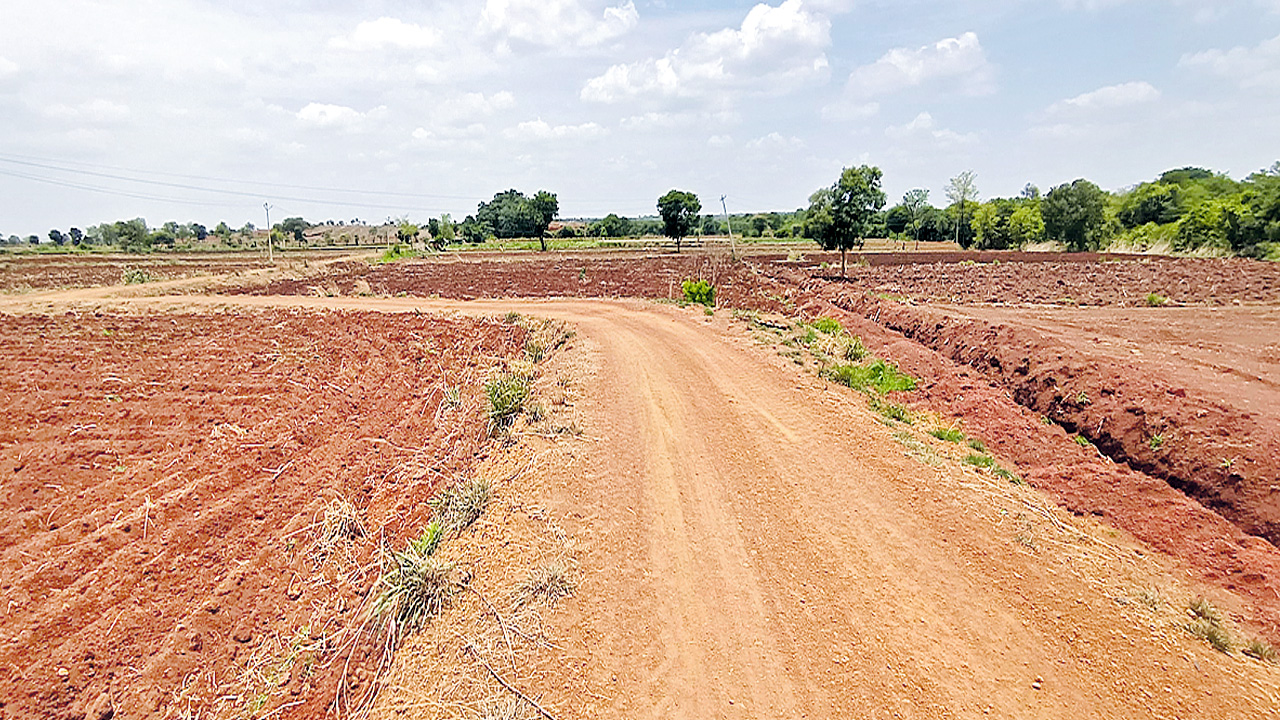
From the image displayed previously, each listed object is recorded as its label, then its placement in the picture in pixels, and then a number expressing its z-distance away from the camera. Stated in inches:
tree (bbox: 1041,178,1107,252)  2409.0
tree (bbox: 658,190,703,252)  2854.3
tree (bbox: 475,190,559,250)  3366.1
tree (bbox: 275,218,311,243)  5546.3
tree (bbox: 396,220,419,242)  3474.4
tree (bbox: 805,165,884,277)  1079.6
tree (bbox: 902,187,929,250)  3776.6
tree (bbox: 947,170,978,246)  3307.1
